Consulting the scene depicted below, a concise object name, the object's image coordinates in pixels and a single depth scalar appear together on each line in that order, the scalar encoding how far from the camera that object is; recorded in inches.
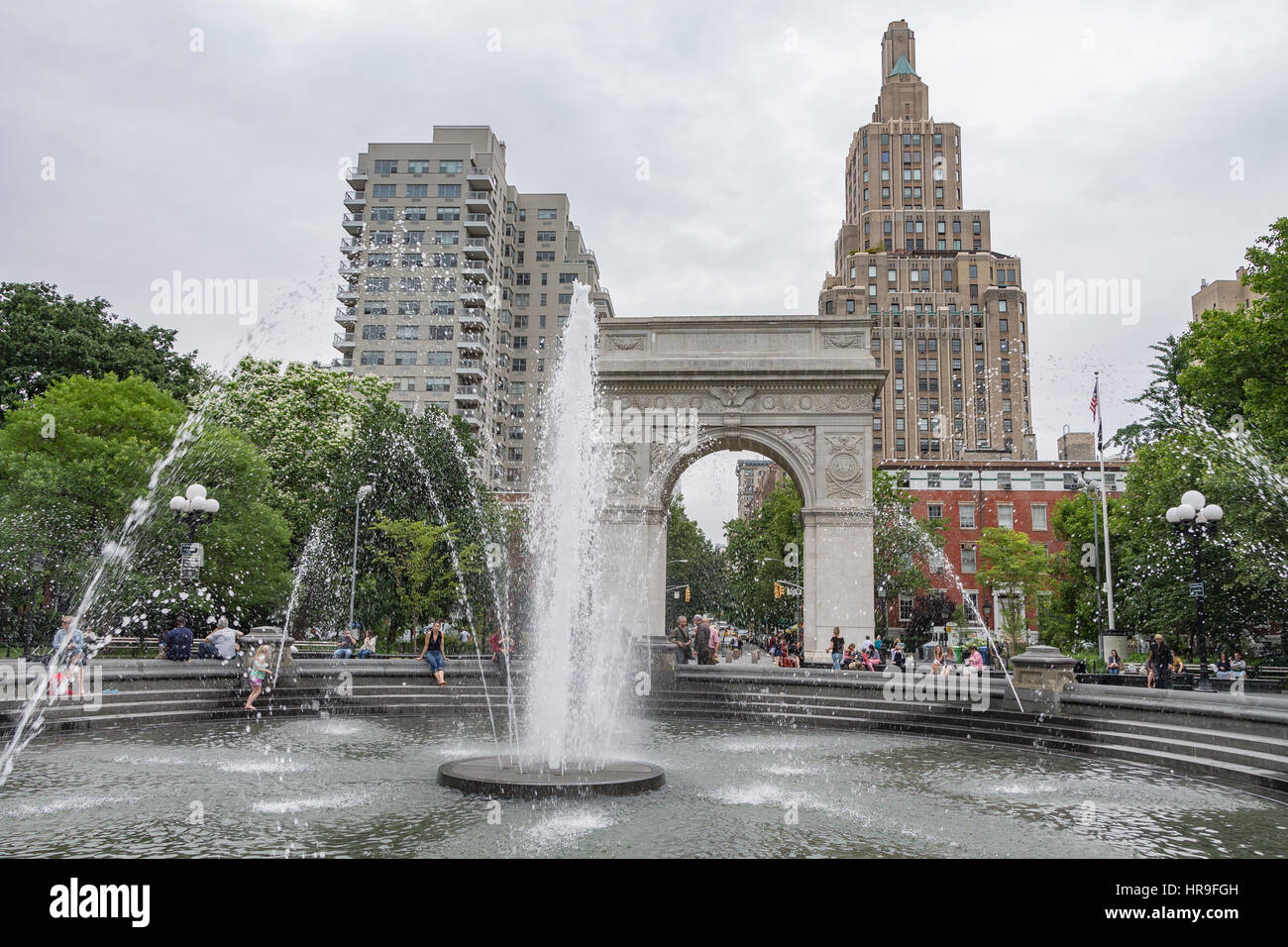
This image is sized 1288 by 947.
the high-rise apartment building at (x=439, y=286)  2701.8
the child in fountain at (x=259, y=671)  642.8
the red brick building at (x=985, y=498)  2426.2
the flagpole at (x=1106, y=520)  1289.1
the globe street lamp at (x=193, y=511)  756.0
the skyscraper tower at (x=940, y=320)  3634.4
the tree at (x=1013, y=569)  2075.5
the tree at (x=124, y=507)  995.3
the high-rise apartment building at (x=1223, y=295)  2349.9
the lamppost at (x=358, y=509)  1209.6
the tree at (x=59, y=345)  1334.9
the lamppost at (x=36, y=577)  869.1
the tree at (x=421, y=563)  1269.7
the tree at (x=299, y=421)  1473.9
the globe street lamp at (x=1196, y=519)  751.1
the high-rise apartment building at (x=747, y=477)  6230.3
